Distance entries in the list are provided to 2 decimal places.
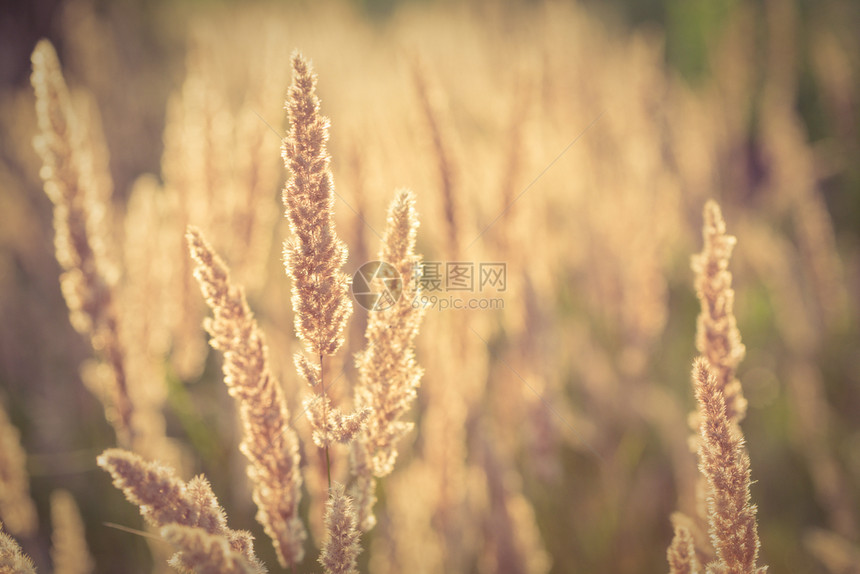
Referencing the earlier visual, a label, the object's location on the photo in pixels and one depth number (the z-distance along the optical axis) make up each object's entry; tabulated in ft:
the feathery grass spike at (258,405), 2.31
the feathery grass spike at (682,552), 2.36
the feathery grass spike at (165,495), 2.26
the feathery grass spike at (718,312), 2.43
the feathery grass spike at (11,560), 2.28
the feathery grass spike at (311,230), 2.27
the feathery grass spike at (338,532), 2.31
